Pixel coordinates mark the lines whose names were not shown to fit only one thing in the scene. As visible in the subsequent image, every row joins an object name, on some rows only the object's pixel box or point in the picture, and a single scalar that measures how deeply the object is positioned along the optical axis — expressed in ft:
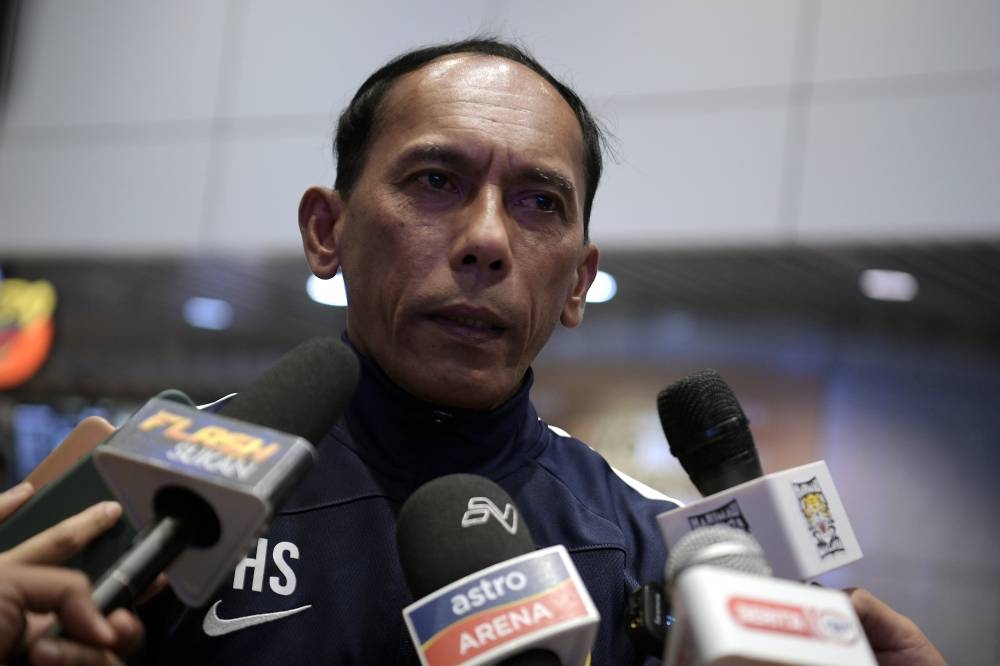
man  3.82
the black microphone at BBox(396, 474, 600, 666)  2.53
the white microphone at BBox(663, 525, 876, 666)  2.10
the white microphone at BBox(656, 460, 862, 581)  3.22
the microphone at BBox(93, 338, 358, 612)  2.47
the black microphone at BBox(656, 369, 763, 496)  3.41
